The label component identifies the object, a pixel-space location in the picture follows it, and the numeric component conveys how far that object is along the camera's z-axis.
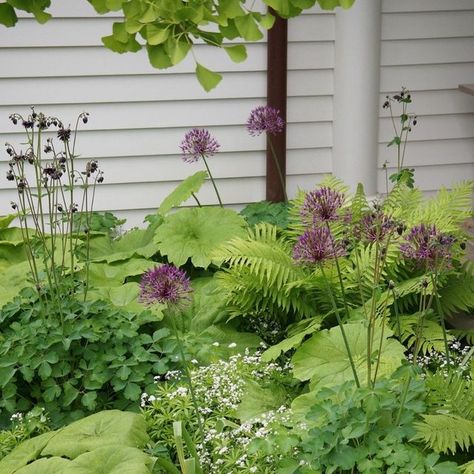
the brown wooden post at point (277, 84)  6.23
